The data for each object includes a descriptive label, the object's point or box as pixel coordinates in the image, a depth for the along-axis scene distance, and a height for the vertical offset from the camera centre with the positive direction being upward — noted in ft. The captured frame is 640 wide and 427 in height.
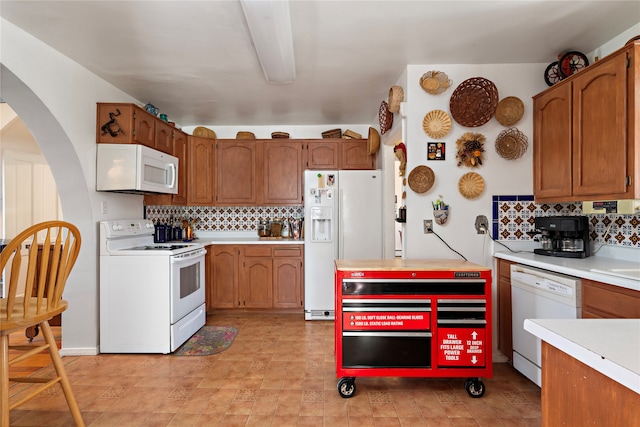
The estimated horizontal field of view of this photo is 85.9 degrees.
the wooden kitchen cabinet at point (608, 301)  5.41 -1.46
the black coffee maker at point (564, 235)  7.57 -0.49
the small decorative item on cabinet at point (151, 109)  11.74 +3.64
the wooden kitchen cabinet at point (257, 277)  13.52 -2.47
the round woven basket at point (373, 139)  13.37 +2.93
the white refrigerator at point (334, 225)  12.89 -0.40
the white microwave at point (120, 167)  9.80 +1.36
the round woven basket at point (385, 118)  11.30 +3.26
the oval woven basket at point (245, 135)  14.80 +3.44
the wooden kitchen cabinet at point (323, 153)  14.47 +2.59
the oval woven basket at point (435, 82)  9.15 +3.54
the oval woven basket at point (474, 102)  9.05 +2.98
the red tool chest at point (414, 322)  7.22 -2.27
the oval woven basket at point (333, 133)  14.71 +3.49
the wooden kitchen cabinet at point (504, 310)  8.50 -2.43
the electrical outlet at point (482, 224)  9.30 -0.26
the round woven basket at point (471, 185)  9.21 +0.79
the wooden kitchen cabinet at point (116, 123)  9.85 +2.63
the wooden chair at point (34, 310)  5.10 -1.59
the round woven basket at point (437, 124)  9.23 +2.44
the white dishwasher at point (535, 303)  6.54 -1.85
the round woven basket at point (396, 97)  9.75 +3.35
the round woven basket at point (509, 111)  9.07 +2.73
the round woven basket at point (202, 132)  14.78 +3.56
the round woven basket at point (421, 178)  9.24 +0.98
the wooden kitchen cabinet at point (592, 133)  6.24 +1.70
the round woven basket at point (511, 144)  9.11 +1.87
